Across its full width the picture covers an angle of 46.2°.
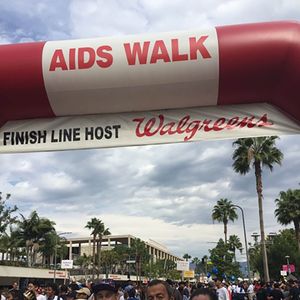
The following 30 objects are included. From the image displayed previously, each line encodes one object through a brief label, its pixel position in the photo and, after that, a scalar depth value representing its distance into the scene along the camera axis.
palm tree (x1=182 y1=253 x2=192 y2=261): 98.78
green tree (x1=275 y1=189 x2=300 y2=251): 40.16
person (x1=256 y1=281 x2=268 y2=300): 10.33
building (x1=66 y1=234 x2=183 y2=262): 95.93
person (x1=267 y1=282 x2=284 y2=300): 10.16
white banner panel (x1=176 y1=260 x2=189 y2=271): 29.26
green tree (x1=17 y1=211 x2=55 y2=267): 47.02
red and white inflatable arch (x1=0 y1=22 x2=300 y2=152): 3.22
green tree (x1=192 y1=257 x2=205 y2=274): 92.55
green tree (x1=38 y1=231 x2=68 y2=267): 47.24
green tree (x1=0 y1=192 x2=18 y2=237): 35.03
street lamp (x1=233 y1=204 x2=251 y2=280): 27.52
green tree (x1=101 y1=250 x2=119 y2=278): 77.64
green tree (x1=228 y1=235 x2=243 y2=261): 60.56
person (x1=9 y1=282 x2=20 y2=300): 7.33
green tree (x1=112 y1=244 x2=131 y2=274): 80.05
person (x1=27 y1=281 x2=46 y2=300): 5.75
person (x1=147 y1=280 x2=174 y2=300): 2.57
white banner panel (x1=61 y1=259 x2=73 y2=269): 26.82
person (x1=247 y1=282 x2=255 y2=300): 20.02
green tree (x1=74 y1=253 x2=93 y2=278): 77.01
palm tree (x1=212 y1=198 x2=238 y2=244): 49.66
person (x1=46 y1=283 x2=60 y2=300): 6.93
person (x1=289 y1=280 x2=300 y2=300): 11.40
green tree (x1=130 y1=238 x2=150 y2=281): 81.47
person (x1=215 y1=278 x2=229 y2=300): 10.65
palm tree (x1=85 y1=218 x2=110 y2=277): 63.92
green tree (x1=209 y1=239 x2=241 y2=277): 38.36
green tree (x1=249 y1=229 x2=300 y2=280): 40.68
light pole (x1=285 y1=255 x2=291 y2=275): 38.42
